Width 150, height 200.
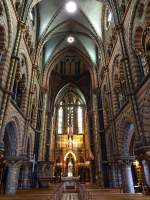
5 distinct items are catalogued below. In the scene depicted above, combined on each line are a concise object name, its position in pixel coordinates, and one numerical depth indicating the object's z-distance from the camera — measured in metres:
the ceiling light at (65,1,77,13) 21.43
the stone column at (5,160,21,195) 13.02
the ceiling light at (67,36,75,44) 26.85
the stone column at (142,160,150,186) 11.73
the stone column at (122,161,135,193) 13.64
